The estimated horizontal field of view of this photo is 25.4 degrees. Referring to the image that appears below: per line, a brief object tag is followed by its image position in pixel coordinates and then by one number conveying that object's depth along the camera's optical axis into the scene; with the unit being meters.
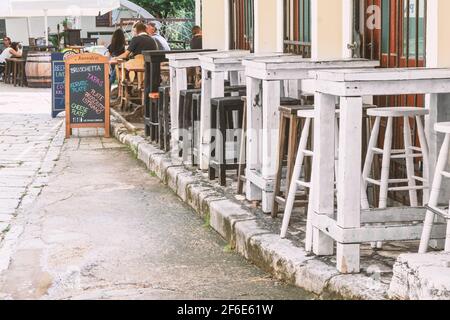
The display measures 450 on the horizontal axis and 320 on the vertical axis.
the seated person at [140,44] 16.94
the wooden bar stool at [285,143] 6.39
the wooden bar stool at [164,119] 10.75
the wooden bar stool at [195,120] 9.23
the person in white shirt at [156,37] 17.84
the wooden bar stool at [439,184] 5.01
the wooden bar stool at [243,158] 7.84
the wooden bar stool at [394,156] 5.79
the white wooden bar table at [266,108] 6.82
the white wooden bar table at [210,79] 8.45
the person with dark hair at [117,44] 19.80
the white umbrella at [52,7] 22.36
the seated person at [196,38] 19.83
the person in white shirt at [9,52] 28.75
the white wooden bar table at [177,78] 9.97
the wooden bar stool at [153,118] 11.72
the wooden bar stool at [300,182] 5.81
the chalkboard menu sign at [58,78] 16.69
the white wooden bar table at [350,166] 5.16
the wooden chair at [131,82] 16.20
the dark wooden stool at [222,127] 8.22
